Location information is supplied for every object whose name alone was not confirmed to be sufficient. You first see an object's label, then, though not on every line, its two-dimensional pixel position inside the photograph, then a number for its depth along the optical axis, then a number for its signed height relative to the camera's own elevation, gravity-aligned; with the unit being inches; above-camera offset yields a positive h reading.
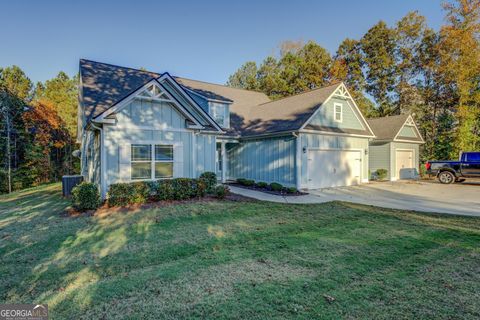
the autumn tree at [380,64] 1152.2 +445.9
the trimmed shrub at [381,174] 750.5 -50.2
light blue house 391.9 +49.0
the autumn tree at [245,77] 1406.4 +524.6
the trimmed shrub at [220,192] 411.5 -56.6
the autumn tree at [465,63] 868.0 +341.6
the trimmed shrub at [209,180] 418.6 -37.0
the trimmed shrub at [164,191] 374.3 -50.0
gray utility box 465.7 -49.9
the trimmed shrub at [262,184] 557.9 -59.5
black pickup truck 600.7 -28.9
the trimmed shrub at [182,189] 383.6 -47.8
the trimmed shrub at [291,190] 485.4 -63.3
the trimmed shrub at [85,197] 320.5 -50.1
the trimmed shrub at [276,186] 503.3 -58.8
